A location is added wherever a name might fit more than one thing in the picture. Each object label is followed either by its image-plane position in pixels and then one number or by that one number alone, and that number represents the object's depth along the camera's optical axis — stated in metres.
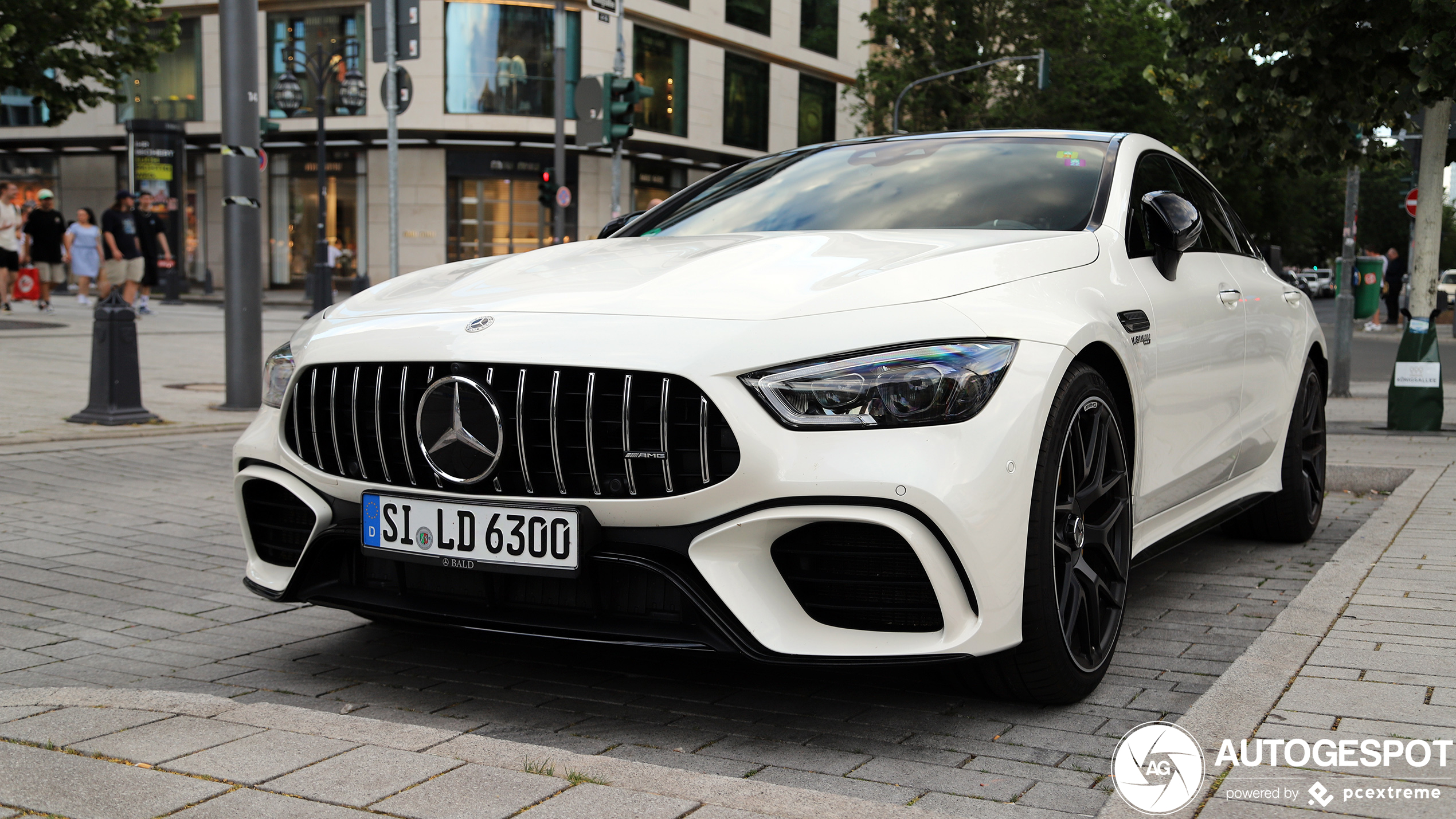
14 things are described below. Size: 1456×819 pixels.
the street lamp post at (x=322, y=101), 26.23
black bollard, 9.00
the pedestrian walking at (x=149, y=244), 22.08
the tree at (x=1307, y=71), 9.22
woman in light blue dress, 20.99
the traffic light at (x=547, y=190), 25.70
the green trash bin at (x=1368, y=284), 30.61
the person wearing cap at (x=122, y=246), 19.31
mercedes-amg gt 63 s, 2.87
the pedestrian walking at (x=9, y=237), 19.23
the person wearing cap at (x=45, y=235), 21.05
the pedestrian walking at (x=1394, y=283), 30.58
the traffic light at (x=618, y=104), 18.47
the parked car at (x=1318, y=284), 66.75
